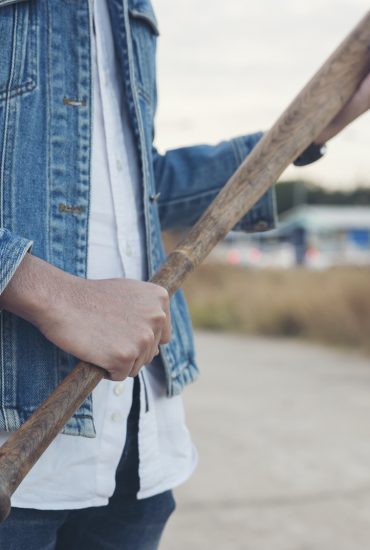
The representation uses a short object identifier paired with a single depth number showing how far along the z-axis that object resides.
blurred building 40.97
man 0.90
